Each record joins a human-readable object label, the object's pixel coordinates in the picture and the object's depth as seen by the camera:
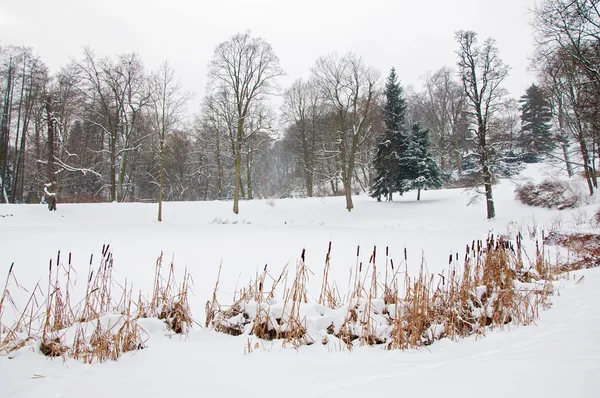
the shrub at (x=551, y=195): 15.88
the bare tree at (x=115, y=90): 21.33
